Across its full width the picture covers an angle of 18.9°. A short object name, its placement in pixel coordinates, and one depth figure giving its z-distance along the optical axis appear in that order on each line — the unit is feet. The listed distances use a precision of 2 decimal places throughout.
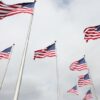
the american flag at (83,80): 145.71
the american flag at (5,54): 122.11
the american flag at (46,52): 111.04
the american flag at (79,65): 127.46
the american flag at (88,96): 191.29
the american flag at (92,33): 96.42
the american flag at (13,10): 74.33
